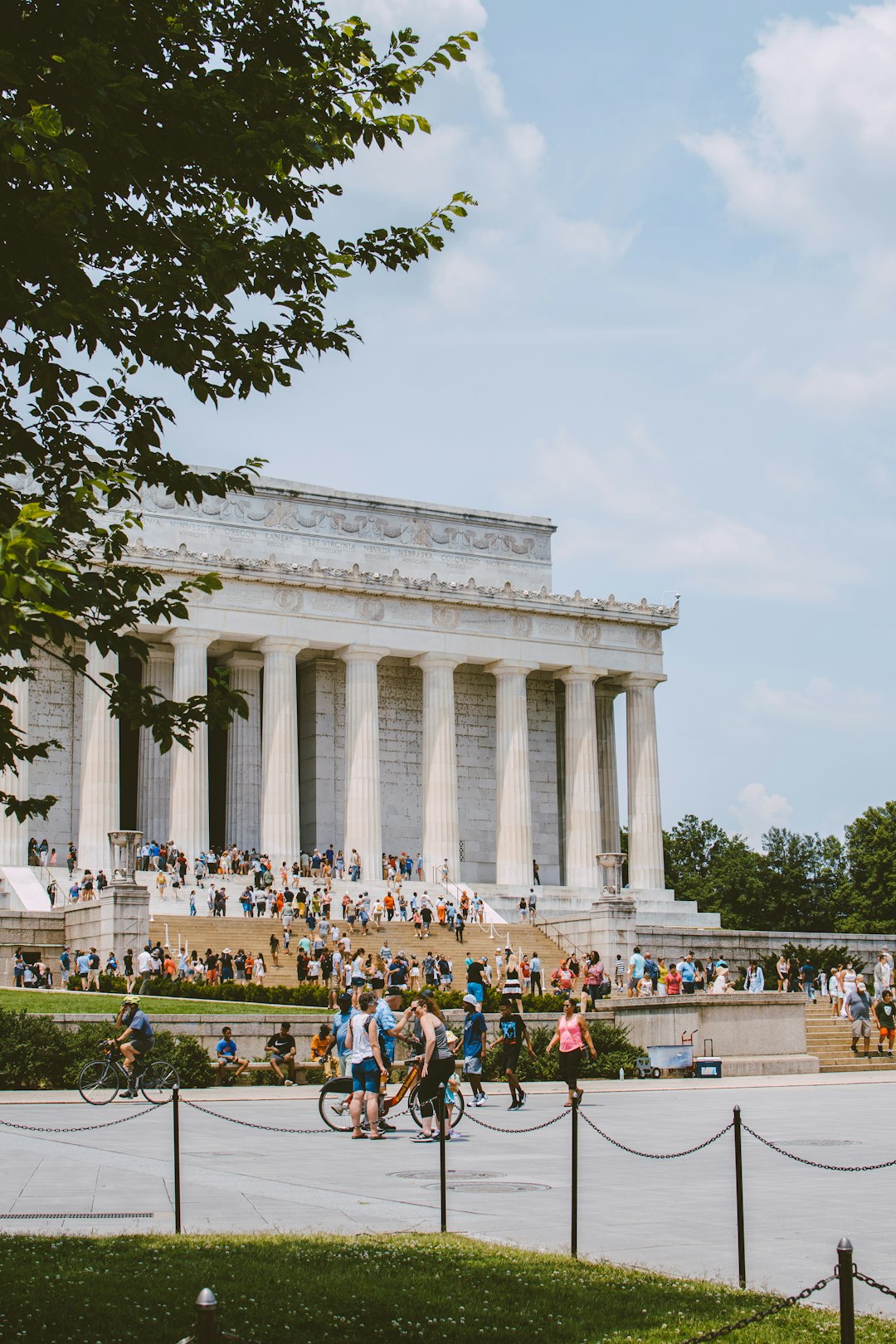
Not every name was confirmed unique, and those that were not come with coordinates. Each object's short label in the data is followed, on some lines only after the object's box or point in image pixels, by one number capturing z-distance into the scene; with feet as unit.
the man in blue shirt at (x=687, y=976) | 156.78
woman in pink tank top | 86.33
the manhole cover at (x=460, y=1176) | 56.75
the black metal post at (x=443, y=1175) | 43.42
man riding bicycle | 89.86
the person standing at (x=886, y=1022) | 136.77
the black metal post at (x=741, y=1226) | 36.91
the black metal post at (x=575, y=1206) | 40.01
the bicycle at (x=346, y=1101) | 73.56
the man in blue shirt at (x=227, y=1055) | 103.65
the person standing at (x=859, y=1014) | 136.67
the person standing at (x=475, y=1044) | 91.20
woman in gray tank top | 68.23
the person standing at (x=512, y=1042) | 87.18
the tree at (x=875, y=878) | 305.53
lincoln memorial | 221.66
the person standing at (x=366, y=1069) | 70.79
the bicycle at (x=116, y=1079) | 90.02
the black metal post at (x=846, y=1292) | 22.76
